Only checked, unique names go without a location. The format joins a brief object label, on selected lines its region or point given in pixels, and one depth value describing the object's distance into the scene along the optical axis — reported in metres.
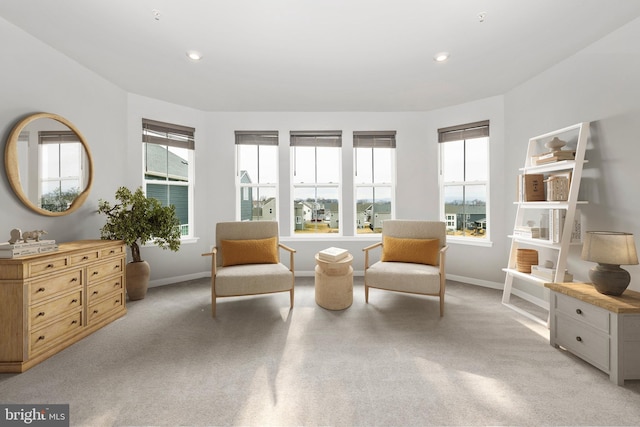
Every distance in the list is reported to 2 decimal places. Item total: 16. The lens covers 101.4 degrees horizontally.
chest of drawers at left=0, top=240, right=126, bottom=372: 1.90
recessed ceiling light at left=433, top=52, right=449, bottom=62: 2.70
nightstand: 1.71
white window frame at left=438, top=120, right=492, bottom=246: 3.83
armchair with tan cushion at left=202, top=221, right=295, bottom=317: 2.73
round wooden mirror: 2.37
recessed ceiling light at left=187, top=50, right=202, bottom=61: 2.66
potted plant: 2.98
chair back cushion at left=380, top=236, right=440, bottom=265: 3.12
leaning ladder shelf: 2.43
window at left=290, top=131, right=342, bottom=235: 4.45
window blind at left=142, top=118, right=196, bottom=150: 3.79
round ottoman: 2.98
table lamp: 1.85
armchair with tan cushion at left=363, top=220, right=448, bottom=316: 2.76
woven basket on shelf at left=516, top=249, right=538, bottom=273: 2.93
